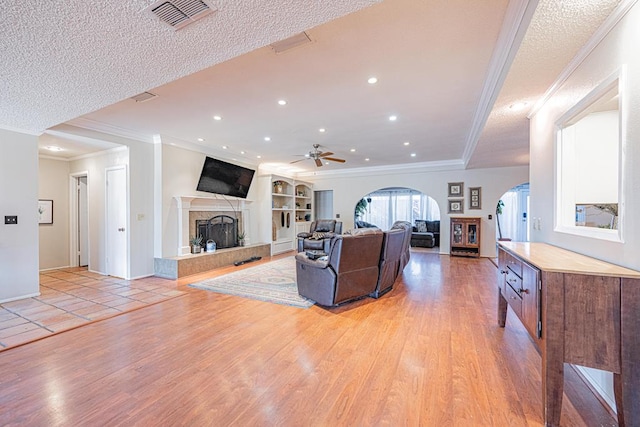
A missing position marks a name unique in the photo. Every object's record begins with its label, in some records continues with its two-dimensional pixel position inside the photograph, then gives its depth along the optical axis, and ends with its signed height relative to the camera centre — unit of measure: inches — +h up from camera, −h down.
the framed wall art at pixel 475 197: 291.0 +15.4
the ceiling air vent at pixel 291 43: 84.9 +55.7
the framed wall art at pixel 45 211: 214.2 +0.9
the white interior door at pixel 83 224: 233.1 -10.0
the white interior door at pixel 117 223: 192.5 -7.6
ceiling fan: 225.2 +49.2
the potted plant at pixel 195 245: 219.9 -27.1
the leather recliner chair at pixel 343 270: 130.0 -29.7
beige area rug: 146.3 -47.0
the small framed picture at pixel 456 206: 299.0 +6.3
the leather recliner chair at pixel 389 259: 149.9 -28.2
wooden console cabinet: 52.9 -23.8
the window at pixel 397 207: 438.9 +7.7
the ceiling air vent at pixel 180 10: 55.7 +43.8
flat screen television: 230.5 +31.8
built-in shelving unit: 304.3 +3.8
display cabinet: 283.4 -26.3
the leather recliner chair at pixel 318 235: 251.6 -23.9
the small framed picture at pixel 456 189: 298.4 +25.4
